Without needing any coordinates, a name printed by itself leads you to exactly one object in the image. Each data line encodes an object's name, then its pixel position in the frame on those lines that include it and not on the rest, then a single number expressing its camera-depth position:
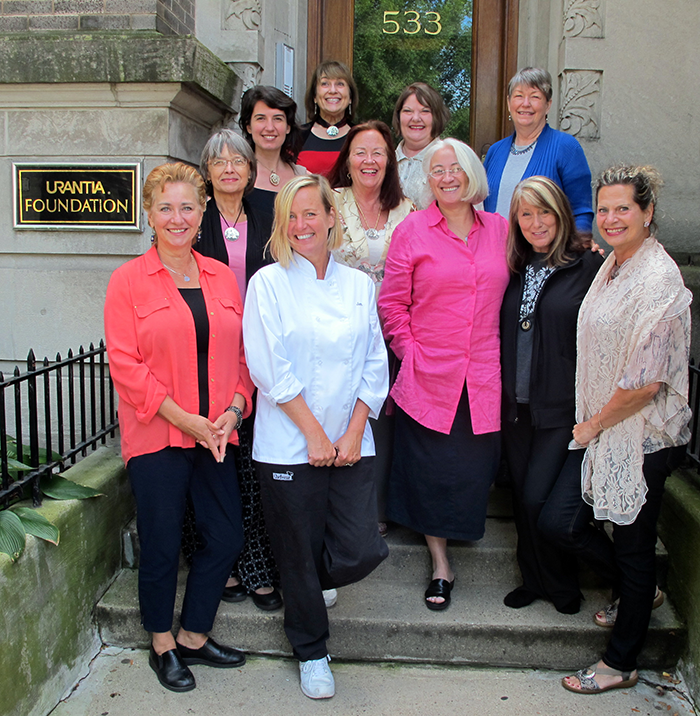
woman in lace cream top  2.70
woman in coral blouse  2.87
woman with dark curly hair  3.78
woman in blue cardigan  3.78
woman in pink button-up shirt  3.21
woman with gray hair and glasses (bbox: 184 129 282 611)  3.30
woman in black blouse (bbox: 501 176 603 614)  3.08
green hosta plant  2.72
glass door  5.61
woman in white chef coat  2.83
